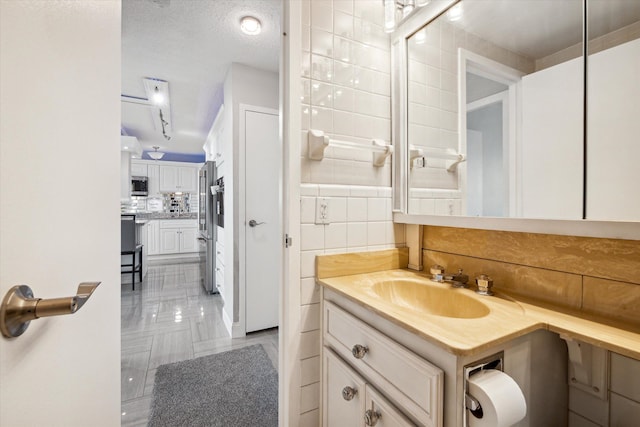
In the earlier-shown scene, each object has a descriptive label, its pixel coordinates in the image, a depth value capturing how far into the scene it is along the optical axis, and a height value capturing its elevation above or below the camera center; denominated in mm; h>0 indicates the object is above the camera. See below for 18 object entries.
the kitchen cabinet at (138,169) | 6488 +979
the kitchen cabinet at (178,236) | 6348 -656
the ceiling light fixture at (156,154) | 5648 +1166
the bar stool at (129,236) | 3649 -376
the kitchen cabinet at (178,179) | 6801 +771
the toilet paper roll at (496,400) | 594 -429
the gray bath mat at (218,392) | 1508 -1169
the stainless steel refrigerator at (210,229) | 3693 -272
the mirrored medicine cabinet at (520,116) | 750 +343
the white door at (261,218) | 2592 -83
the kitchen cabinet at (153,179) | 6672 +750
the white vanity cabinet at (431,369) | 648 -448
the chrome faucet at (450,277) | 1096 -283
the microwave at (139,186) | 6422 +559
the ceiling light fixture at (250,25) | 2002 +1404
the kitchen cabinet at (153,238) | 6189 -670
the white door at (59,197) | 379 +21
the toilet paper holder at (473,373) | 625 -394
